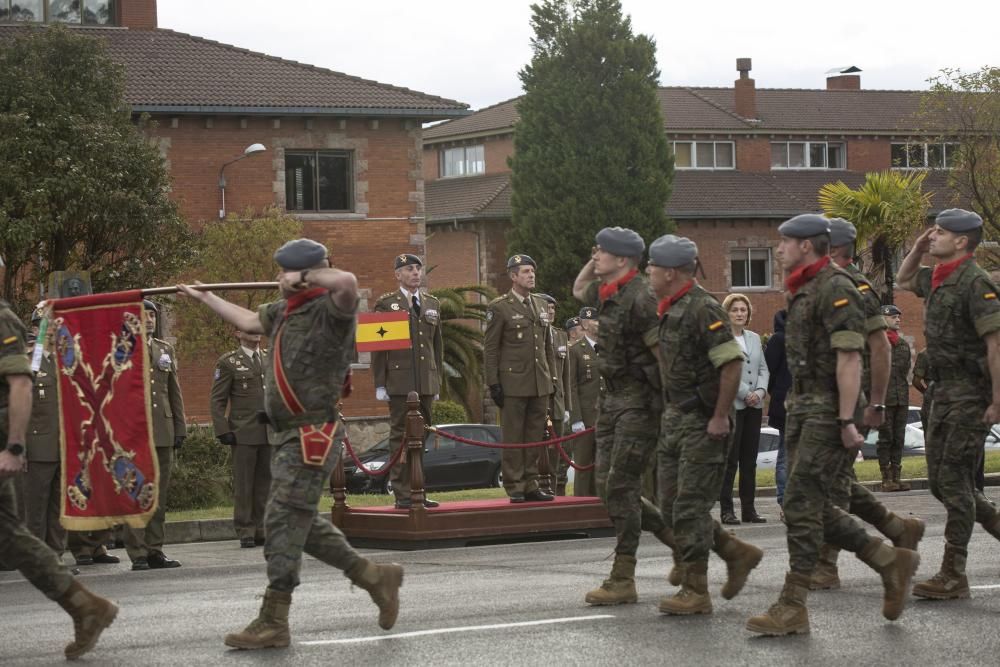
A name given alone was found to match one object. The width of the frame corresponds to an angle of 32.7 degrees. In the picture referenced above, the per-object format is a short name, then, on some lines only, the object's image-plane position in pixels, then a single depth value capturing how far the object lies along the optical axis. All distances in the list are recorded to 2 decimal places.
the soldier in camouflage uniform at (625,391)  10.09
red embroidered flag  9.21
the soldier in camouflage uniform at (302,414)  8.77
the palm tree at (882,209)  37.16
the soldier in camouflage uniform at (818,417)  8.85
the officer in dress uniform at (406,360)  15.09
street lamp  35.03
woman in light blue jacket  16.62
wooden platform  14.88
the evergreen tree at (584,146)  48.44
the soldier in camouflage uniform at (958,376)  9.92
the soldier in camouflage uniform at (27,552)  8.48
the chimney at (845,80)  63.25
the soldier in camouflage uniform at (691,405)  9.55
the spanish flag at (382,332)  14.77
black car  29.48
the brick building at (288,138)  37.78
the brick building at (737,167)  51.59
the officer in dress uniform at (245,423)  16.33
